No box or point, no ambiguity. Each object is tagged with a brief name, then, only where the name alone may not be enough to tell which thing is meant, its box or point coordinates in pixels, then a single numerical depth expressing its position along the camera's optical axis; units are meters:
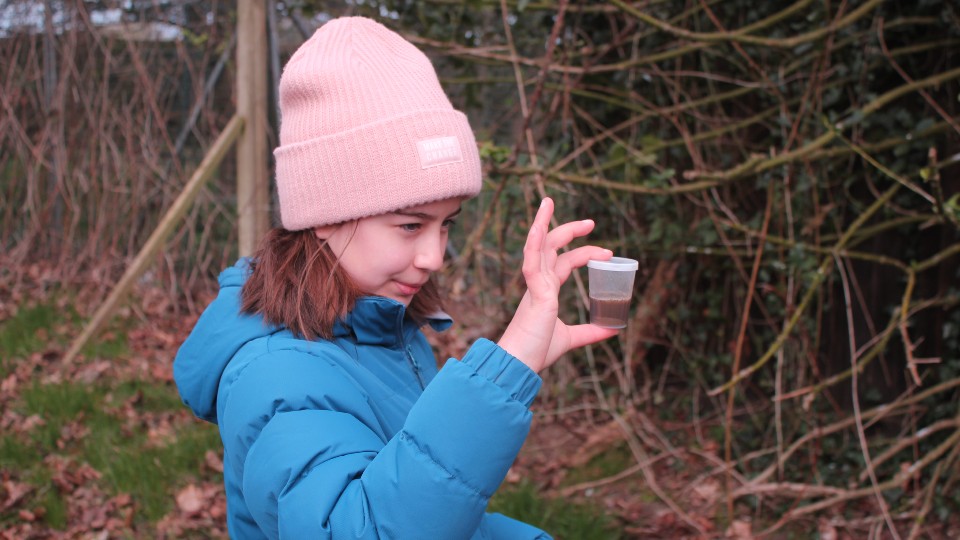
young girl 1.18
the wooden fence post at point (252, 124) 4.30
